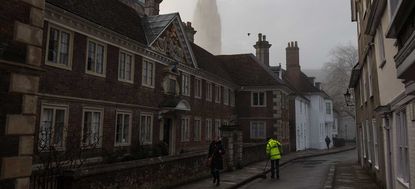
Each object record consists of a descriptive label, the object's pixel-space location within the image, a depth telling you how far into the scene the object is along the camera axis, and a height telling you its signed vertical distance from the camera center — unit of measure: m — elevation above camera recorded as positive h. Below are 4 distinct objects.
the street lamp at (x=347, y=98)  27.65 +2.86
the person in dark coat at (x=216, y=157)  14.90 -0.82
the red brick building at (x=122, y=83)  14.46 +2.64
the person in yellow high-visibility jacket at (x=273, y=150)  17.77 -0.61
